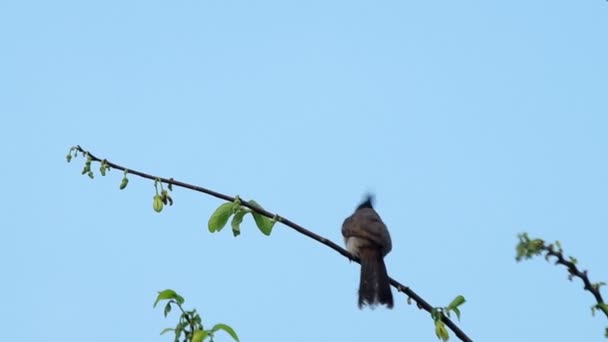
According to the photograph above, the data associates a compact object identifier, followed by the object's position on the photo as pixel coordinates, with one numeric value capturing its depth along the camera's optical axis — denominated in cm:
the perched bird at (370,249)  909
